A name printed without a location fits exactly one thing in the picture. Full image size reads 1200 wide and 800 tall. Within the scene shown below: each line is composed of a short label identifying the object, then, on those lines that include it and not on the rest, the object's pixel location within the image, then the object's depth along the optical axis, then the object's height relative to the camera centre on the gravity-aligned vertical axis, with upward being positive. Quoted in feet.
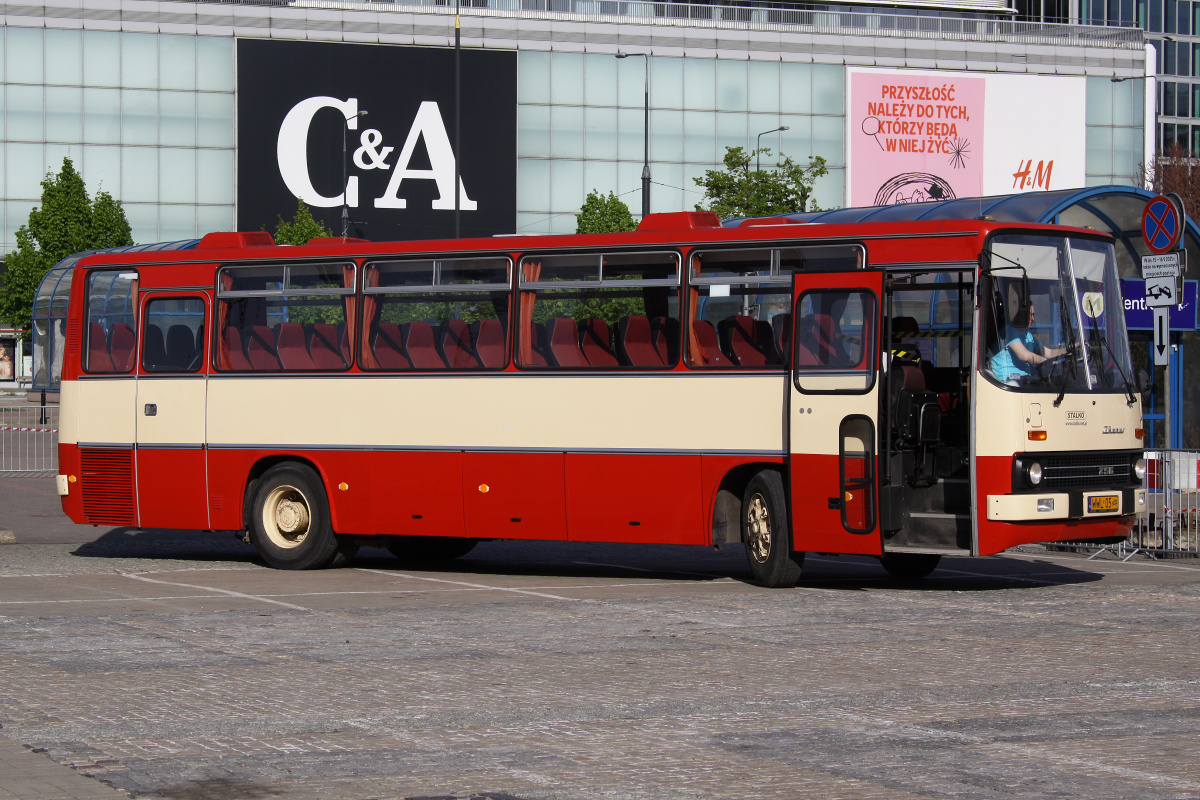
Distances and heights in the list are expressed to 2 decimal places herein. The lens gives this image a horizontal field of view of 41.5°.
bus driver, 43.06 +1.33
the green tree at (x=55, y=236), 183.73 +18.88
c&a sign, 225.76 +38.17
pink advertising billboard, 249.14 +42.81
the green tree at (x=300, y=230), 196.13 +21.05
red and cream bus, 43.57 +0.26
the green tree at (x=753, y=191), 174.70 +23.51
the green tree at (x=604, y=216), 201.98 +23.75
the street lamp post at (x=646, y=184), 168.76 +23.33
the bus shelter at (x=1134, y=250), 71.82 +7.23
